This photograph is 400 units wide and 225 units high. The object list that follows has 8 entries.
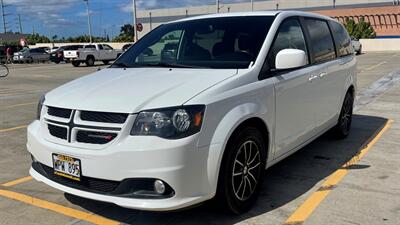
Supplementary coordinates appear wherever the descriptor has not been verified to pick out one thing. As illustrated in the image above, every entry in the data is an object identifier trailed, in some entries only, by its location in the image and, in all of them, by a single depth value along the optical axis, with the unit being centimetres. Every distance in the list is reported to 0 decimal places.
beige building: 7300
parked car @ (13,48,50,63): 4484
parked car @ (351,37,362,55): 3676
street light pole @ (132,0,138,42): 4219
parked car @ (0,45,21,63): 4802
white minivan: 345
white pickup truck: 3428
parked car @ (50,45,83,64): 4017
